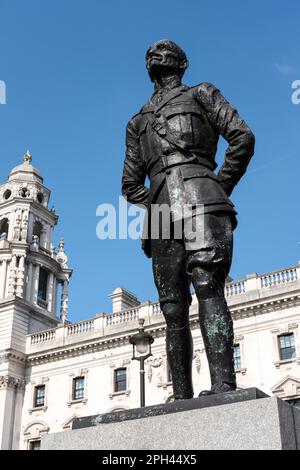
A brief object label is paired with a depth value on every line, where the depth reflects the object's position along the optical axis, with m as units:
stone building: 32.84
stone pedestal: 4.08
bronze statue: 5.14
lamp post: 18.06
